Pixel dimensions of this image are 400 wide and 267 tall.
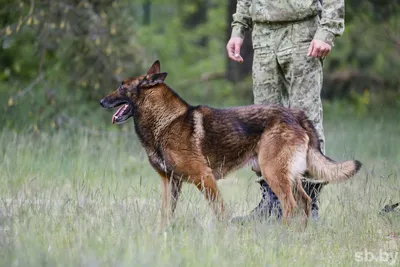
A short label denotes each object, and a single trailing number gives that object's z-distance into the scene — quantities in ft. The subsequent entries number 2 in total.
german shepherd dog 38.50
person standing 40.27
